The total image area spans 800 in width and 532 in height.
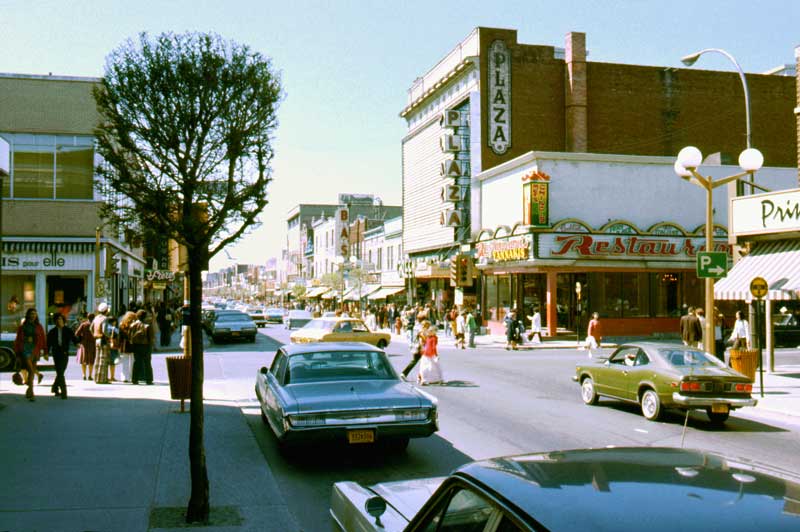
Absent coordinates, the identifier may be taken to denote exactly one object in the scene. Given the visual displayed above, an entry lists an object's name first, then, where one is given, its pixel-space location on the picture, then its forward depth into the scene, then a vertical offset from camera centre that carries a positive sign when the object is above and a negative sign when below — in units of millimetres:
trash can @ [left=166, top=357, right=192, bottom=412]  12266 -1442
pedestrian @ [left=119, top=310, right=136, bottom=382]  16906 -1381
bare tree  7277 +1547
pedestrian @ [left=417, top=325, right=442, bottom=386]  17953 -1838
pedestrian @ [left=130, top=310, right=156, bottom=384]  16969 -1560
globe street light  16969 +2852
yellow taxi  26203 -1533
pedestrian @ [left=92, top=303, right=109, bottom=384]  16906 -1293
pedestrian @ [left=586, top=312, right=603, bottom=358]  26781 -1641
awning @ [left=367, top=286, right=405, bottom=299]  59375 -99
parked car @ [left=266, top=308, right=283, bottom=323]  60656 -2125
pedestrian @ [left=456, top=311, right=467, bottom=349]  32344 -1788
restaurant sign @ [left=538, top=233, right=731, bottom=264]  36000 +2202
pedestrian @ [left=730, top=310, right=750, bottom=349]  22641 -1389
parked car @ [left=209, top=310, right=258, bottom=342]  34406 -1775
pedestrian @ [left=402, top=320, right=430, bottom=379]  18375 -1392
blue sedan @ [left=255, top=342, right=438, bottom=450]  8641 -1351
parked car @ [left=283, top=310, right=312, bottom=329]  42219 -1674
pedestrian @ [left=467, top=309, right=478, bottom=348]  31922 -1576
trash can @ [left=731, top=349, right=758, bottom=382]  17109 -1692
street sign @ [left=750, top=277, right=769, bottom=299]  15953 +37
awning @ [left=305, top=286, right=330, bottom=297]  82744 -69
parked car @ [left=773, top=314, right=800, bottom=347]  31000 -1925
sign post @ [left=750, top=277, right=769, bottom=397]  15953 +37
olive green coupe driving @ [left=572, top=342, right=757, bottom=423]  12523 -1634
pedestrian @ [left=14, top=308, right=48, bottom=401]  14039 -988
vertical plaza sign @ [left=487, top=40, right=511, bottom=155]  43969 +11451
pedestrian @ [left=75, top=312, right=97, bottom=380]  17438 -1381
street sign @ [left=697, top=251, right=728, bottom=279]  16625 +585
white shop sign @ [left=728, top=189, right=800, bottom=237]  19719 +2150
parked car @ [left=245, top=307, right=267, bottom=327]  55906 -2033
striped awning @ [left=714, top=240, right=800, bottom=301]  18891 +497
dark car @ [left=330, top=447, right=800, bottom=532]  2277 -700
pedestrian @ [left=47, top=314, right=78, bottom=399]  13820 -1039
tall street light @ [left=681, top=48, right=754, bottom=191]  22644 +7266
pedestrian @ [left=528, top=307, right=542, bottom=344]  34594 -1753
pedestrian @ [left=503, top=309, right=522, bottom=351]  31875 -1804
